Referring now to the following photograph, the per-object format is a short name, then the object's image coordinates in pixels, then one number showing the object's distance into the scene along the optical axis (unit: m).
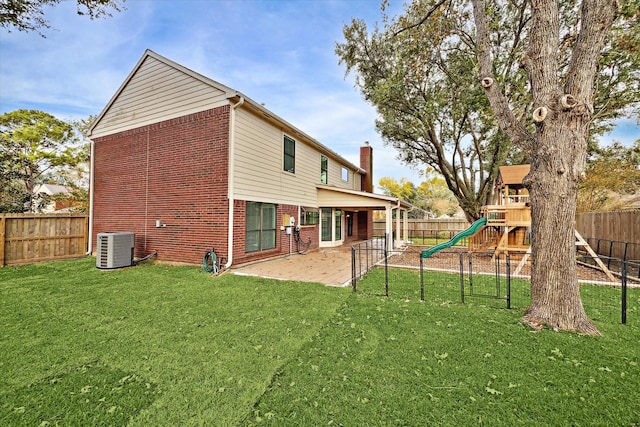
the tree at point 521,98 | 3.90
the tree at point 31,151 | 14.59
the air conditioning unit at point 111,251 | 7.91
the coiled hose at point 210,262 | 7.60
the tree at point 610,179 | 14.89
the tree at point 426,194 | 41.41
